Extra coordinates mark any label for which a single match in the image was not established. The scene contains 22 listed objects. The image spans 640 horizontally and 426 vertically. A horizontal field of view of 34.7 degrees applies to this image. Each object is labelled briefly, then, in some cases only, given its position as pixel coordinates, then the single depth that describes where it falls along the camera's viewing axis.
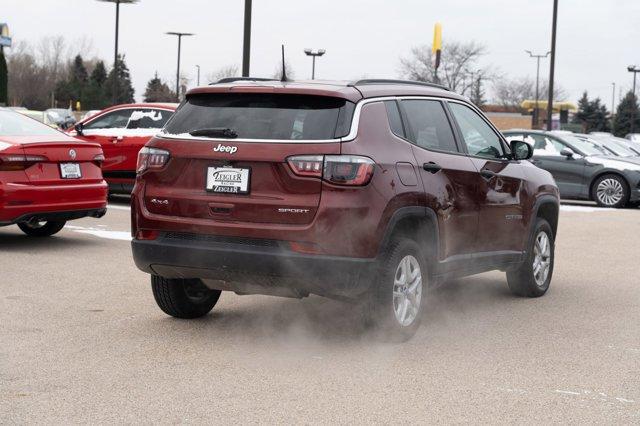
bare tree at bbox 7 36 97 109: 122.00
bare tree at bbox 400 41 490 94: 85.62
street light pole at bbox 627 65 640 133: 77.72
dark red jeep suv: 6.23
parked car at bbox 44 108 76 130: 55.28
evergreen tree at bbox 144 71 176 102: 91.69
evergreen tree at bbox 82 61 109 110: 113.69
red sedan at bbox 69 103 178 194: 16.56
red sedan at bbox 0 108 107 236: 10.49
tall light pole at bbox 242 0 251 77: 20.41
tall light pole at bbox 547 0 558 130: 36.81
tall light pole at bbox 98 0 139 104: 50.50
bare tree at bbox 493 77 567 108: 119.50
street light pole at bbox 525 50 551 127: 61.22
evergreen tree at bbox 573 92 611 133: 112.38
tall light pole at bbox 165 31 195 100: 64.12
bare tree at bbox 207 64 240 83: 87.70
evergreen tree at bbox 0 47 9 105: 63.44
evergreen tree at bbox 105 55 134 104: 115.38
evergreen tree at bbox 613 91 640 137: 101.16
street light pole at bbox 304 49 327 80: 49.07
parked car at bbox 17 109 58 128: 50.81
